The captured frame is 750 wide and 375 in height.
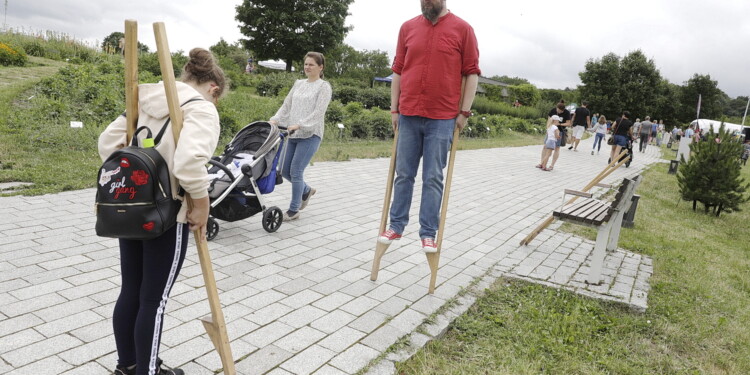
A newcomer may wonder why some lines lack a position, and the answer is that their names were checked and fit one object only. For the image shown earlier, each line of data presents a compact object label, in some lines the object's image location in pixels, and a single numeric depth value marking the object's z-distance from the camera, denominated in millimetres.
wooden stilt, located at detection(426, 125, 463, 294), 3924
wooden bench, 4520
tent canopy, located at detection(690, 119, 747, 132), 40250
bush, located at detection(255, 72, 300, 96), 23197
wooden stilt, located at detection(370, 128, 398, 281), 4070
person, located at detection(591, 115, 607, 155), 20809
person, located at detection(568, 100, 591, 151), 18000
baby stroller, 4773
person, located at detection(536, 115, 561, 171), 12757
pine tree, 8906
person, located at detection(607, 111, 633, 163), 14797
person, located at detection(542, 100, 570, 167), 14345
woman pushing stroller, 5656
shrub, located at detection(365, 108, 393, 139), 15859
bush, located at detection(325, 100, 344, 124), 15294
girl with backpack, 2160
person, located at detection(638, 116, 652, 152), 24062
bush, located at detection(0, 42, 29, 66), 17594
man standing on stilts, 3840
